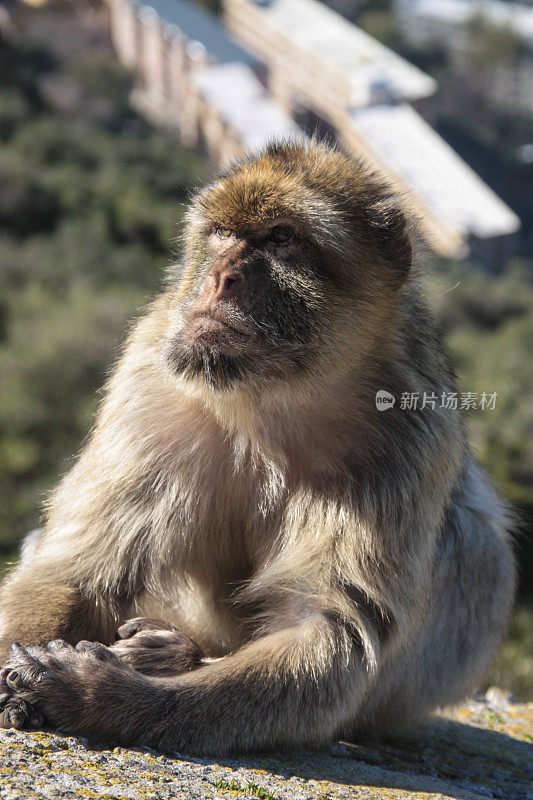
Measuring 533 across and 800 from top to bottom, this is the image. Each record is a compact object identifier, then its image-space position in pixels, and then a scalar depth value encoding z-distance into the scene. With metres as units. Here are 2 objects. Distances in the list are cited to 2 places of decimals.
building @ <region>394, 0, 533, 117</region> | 38.16
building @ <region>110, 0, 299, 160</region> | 30.64
